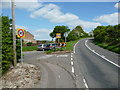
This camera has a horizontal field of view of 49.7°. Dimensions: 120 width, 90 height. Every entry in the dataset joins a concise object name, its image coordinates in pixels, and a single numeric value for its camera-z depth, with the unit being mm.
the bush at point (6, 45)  8594
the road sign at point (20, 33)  10719
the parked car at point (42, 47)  29500
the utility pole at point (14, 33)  9875
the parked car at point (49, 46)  30086
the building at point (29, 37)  74550
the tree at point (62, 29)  76138
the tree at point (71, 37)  76938
